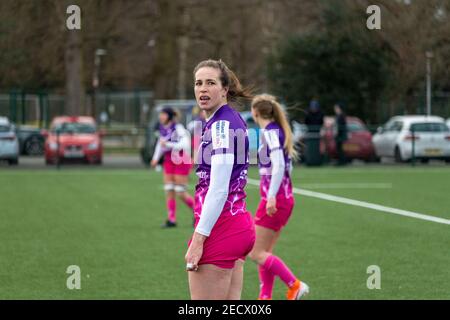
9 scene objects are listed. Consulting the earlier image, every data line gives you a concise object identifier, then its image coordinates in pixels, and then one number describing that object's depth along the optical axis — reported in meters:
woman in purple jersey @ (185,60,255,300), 6.53
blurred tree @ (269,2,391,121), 44.12
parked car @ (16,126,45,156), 44.50
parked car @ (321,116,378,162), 36.97
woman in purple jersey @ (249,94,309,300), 10.22
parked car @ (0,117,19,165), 35.91
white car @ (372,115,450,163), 36.19
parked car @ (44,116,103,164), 36.47
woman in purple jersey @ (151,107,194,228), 17.30
